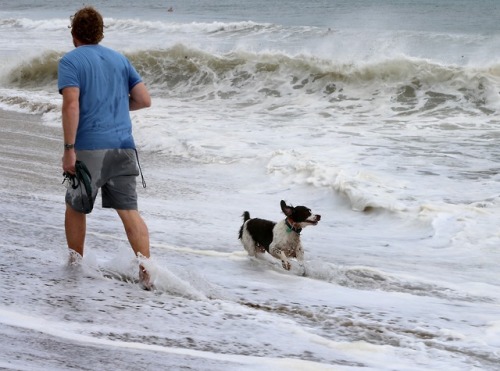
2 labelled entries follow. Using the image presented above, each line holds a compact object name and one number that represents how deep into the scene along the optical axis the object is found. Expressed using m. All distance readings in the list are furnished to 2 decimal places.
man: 11.15
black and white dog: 14.80
